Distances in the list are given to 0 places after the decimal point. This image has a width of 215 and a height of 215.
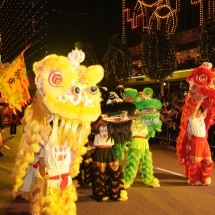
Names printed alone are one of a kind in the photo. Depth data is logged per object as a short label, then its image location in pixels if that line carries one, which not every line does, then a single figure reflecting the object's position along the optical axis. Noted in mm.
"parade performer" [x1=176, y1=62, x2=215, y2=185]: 6535
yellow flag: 6617
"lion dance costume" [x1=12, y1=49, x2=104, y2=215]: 3512
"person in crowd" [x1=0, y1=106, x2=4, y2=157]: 10283
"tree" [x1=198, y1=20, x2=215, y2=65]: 12289
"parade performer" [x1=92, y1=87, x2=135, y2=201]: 5434
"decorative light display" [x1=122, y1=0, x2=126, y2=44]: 28427
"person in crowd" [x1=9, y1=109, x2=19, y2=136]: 14969
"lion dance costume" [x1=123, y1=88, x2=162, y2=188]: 6316
